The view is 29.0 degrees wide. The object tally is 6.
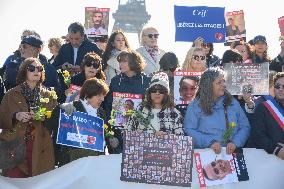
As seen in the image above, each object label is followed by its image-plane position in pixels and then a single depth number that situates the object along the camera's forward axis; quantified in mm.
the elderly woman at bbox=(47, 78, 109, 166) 8156
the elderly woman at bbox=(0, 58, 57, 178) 8266
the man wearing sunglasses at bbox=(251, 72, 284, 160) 7945
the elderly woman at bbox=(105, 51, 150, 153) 9148
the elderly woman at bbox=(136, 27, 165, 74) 10820
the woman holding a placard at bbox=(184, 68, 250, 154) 7785
